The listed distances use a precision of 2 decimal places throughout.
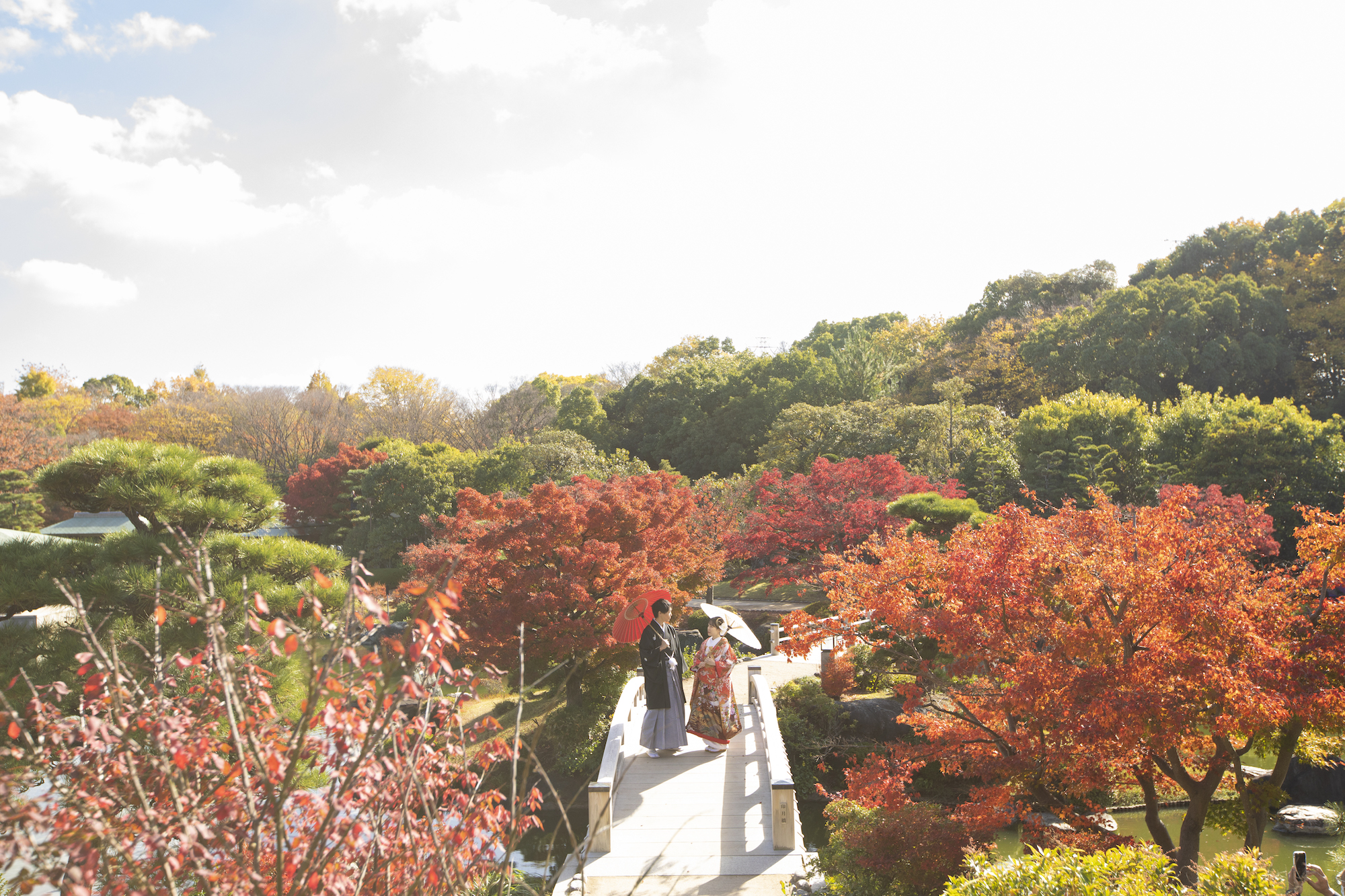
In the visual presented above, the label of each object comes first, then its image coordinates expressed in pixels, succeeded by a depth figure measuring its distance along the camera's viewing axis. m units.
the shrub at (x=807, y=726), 9.34
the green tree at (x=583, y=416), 29.98
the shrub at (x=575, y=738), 9.39
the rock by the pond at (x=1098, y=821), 5.38
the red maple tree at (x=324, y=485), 23.62
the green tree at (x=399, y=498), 20.75
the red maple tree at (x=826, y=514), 13.95
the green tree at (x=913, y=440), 17.09
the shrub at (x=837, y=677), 10.41
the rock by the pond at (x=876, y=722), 9.87
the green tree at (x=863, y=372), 27.56
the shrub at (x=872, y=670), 11.10
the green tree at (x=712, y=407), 27.88
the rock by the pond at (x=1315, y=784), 8.31
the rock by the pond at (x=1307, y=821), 7.72
